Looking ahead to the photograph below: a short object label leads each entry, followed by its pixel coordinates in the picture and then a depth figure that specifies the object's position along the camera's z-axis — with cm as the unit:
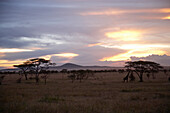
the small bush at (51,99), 1378
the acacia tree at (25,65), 5019
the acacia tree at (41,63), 4078
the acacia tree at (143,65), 4071
